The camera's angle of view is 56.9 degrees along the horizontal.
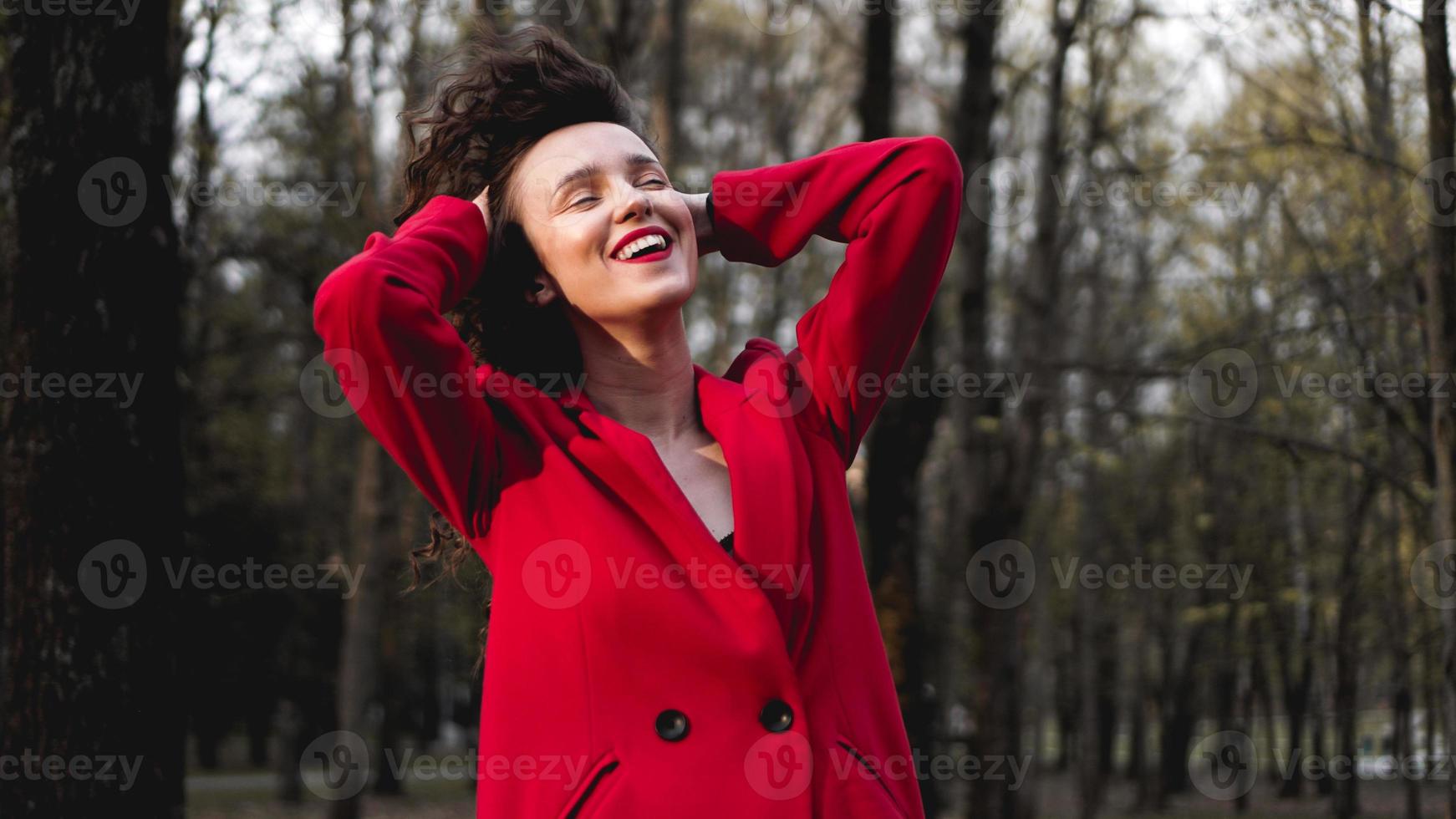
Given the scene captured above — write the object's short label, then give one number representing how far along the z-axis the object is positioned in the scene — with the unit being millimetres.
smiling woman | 2008
